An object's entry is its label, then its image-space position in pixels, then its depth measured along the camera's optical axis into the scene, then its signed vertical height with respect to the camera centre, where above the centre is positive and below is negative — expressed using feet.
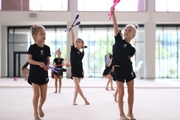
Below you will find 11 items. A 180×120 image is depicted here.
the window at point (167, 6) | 74.24 +12.56
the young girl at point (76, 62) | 21.16 -0.75
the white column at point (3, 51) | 80.59 +0.39
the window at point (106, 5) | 73.88 +12.75
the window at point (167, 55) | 83.56 -0.81
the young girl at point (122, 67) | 14.80 -0.79
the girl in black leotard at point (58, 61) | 32.14 -1.02
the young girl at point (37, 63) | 14.49 -0.58
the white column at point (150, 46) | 72.54 +1.68
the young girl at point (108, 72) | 34.50 -2.49
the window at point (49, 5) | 73.10 +12.61
